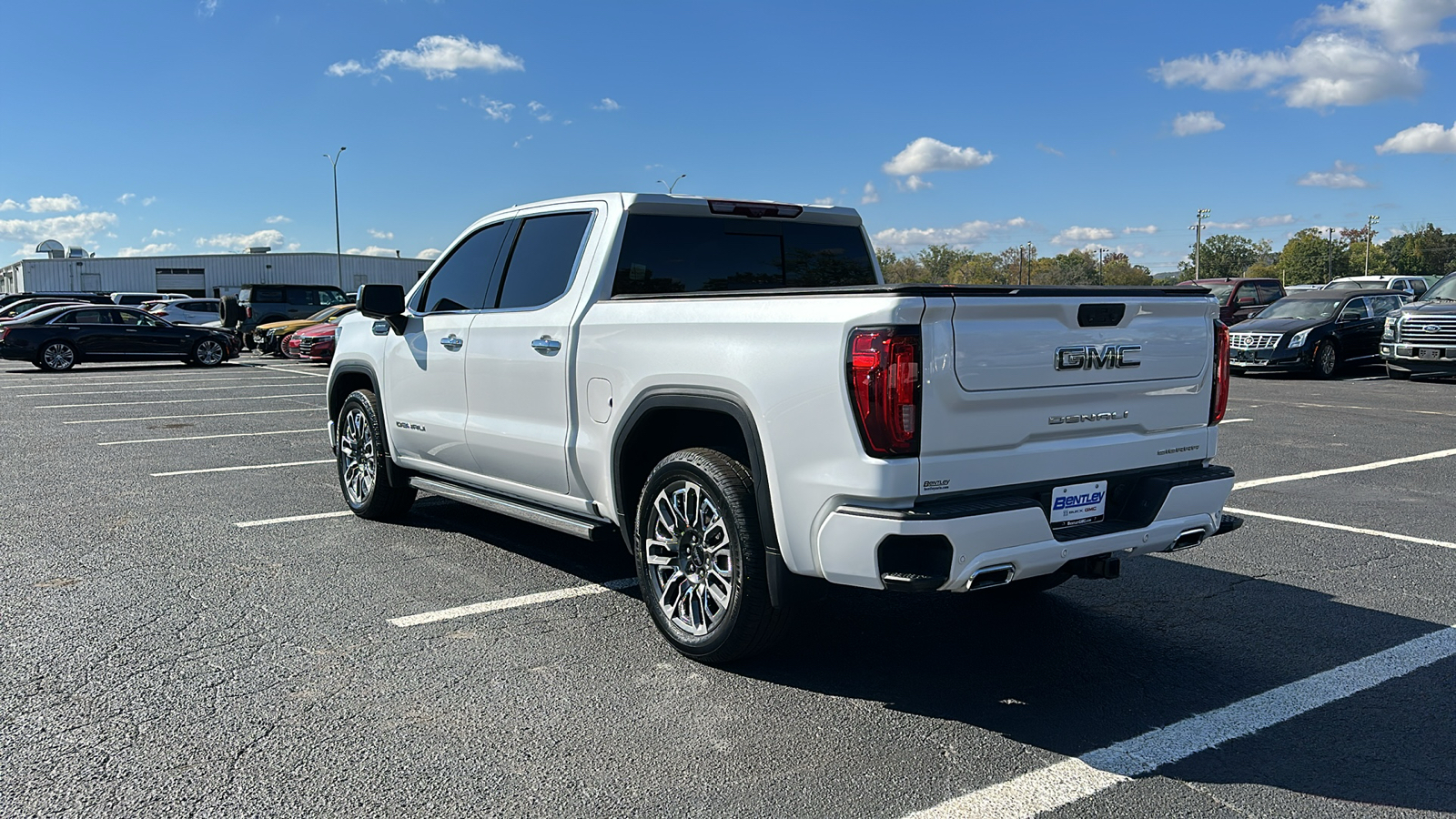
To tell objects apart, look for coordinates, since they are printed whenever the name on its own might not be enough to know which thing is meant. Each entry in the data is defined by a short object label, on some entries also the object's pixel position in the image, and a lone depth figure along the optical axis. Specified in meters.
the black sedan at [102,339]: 23.42
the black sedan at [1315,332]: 19.16
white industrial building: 76.00
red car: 25.11
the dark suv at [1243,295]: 23.94
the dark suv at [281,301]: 33.19
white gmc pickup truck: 3.55
